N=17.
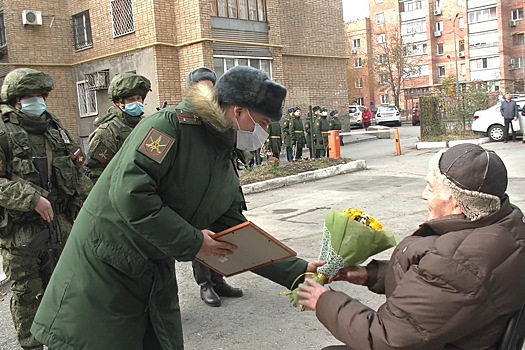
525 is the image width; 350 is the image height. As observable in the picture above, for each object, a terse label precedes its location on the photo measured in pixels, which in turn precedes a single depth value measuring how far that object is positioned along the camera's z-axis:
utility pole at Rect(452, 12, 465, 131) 19.17
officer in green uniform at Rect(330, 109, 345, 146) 18.39
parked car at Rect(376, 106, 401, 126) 34.28
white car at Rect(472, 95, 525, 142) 17.55
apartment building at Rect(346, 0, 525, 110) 54.69
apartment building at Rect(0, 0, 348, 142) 17.31
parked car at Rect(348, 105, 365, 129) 33.28
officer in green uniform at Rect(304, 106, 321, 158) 15.76
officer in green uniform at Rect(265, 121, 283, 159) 16.34
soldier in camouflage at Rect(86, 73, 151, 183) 4.45
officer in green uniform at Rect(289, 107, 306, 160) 17.09
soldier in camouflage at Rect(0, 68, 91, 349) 3.49
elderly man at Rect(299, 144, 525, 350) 1.71
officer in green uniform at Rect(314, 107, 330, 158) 16.50
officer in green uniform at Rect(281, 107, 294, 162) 17.09
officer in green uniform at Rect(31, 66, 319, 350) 2.11
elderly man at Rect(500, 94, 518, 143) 16.92
